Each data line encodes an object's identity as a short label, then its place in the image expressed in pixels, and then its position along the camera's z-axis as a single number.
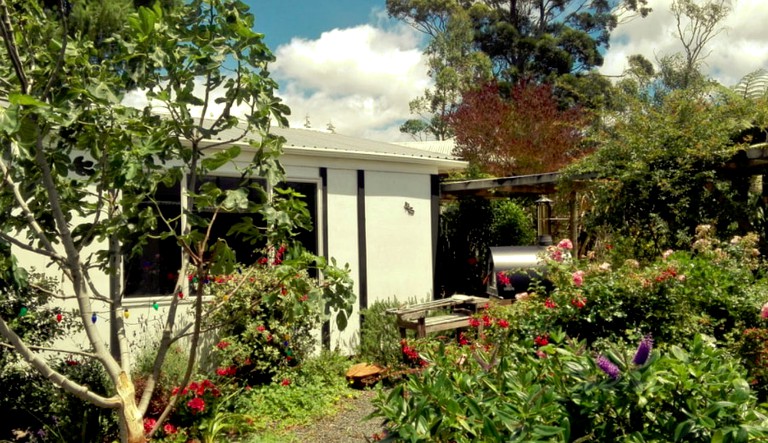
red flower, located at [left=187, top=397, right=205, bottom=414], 5.21
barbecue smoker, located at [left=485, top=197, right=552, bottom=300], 9.54
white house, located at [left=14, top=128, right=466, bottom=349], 7.95
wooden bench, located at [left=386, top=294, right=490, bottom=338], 7.25
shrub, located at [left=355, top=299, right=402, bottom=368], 7.57
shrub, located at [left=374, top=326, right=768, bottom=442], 1.97
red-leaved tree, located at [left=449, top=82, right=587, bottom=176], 17.20
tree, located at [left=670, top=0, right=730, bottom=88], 27.84
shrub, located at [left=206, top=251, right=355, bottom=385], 6.45
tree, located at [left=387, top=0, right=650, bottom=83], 28.27
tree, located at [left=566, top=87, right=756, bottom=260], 7.29
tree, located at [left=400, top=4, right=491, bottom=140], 26.91
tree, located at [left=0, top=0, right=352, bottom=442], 2.99
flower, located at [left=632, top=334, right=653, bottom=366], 2.07
